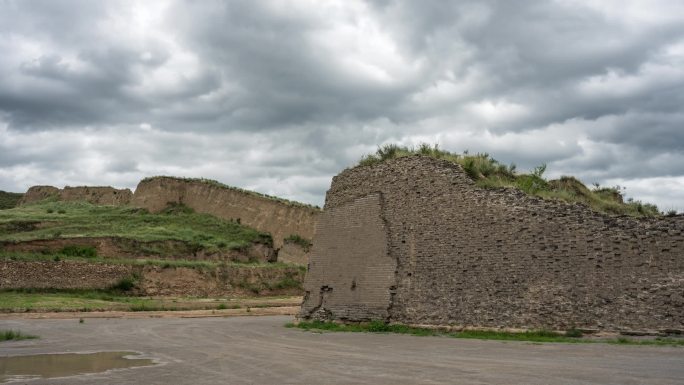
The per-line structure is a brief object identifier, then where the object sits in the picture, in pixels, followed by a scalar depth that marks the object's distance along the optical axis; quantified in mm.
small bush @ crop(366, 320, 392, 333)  15398
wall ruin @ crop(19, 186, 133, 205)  70062
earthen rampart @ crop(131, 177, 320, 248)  50062
